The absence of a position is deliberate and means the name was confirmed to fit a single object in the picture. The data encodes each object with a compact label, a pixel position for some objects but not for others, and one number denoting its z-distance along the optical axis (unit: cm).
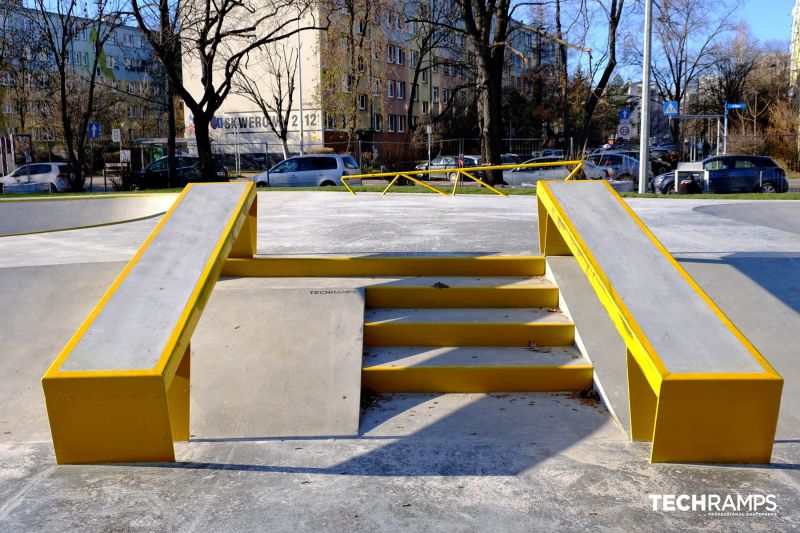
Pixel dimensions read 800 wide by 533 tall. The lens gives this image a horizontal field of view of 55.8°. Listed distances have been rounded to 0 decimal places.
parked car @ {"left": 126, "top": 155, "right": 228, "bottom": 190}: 3297
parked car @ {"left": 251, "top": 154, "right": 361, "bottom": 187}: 2791
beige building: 4806
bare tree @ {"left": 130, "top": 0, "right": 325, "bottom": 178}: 2600
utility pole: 2153
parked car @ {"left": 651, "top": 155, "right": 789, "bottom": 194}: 2541
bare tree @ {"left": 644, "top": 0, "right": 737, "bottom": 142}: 6106
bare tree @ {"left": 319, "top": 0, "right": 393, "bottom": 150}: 4653
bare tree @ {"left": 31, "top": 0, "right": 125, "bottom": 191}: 2908
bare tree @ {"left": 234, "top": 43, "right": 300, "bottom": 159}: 5069
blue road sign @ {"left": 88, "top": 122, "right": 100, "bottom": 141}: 2962
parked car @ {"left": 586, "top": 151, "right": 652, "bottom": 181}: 2888
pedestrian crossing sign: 3328
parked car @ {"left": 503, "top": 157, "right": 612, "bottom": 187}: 2702
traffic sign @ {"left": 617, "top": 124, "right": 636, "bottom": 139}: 2820
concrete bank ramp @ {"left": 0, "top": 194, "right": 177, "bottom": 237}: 1453
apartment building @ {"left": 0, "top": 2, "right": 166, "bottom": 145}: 3159
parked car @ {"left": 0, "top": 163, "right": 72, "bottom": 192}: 3119
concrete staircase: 534
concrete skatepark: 342
